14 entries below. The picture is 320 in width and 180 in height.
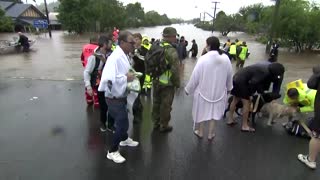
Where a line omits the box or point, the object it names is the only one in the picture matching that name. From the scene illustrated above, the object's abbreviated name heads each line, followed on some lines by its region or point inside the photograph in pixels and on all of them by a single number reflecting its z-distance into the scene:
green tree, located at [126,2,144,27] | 58.59
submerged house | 36.34
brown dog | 3.83
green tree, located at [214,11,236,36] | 47.54
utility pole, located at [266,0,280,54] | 16.17
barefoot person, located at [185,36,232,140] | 3.19
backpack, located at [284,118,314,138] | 3.74
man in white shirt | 2.56
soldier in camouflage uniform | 3.35
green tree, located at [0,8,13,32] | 29.42
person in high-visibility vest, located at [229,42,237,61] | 10.95
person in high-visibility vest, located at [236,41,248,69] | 10.15
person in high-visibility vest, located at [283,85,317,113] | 3.72
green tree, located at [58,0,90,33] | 32.22
